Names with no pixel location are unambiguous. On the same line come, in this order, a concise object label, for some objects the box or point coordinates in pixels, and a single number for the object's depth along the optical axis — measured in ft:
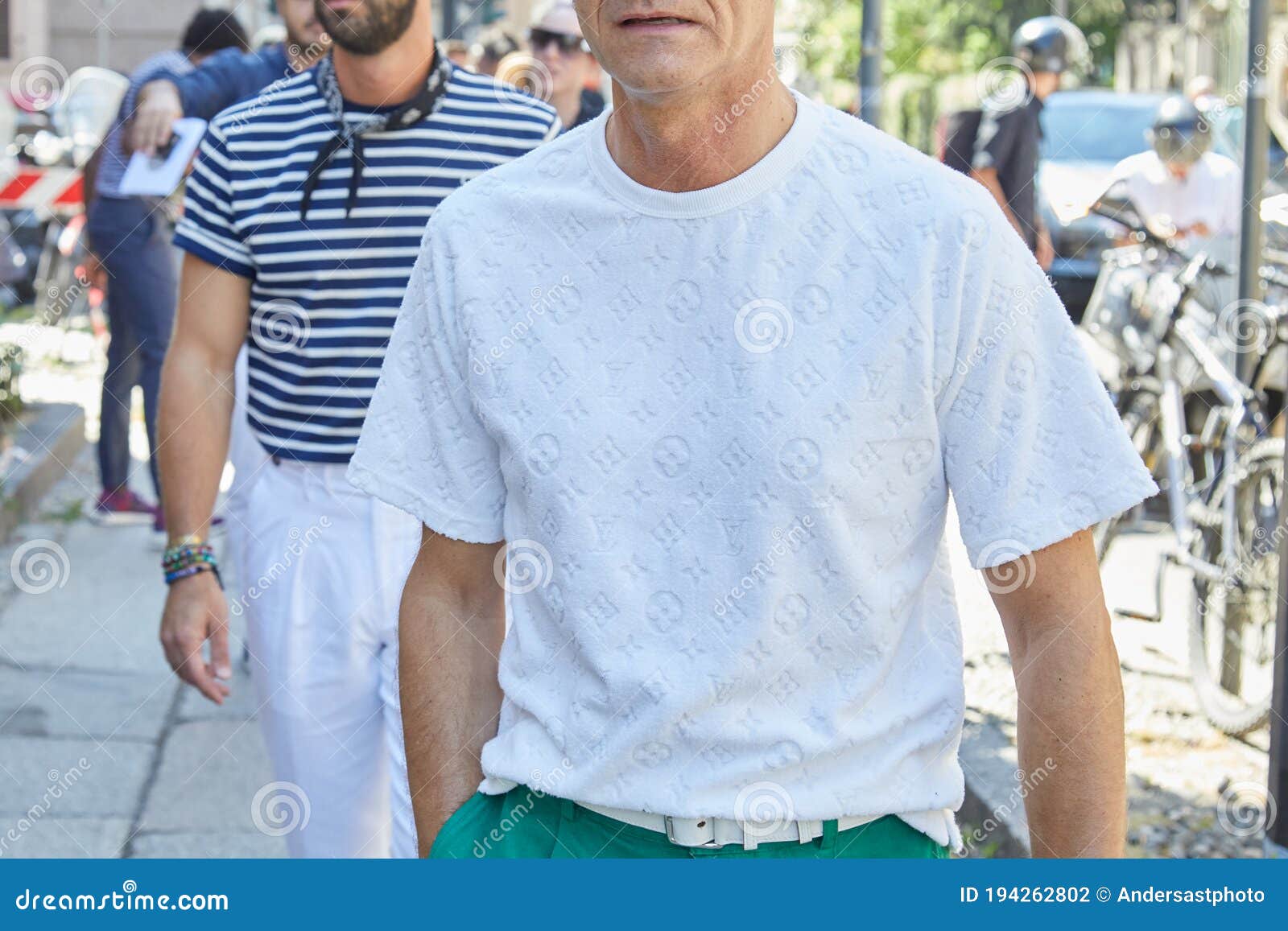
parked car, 51.62
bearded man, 11.13
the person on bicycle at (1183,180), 23.93
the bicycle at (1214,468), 18.26
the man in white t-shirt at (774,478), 6.30
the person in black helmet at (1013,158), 26.73
